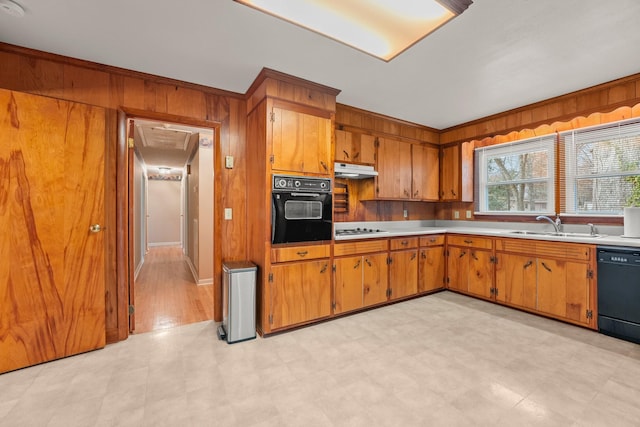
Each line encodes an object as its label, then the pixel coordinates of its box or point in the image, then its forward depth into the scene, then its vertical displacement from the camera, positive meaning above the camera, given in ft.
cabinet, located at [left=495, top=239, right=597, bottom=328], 9.18 -2.43
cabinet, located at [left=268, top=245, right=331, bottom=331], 8.79 -2.44
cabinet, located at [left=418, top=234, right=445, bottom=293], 12.59 -2.43
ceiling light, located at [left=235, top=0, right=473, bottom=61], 5.44 +4.12
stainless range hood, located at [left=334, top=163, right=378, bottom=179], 11.01 +1.68
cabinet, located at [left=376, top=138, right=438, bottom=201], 12.89 +2.06
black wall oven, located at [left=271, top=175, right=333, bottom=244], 8.80 +0.10
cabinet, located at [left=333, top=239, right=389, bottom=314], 10.07 -2.40
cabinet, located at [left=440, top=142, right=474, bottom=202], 14.26 +2.06
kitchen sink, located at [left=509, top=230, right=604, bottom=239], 9.76 -0.87
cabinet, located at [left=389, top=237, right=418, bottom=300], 11.55 -2.39
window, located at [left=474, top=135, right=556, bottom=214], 11.94 +1.63
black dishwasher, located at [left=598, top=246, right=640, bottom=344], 8.23 -2.50
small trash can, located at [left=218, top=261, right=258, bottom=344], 8.42 -2.84
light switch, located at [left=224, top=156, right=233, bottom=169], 10.11 +1.84
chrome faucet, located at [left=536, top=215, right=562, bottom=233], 11.03 -0.44
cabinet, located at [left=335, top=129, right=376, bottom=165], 11.55 +2.78
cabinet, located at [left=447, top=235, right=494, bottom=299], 11.80 -2.40
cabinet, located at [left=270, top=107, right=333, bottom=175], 8.83 +2.34
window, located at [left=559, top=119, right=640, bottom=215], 9.83 +1.64
